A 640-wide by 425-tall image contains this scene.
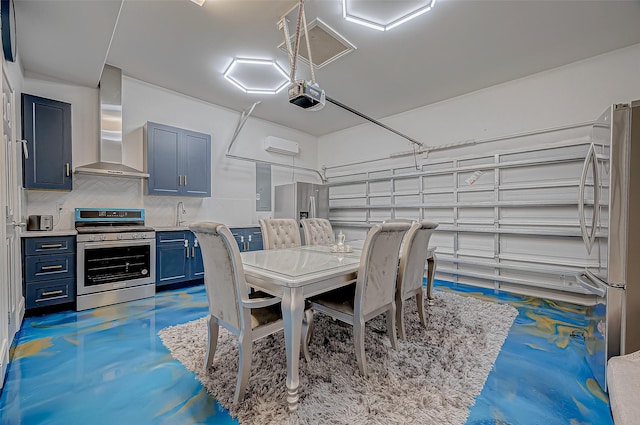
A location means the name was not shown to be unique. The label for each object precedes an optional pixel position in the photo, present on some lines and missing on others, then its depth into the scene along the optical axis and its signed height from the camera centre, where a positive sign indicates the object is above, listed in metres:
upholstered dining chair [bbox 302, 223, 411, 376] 1.83 -0.63
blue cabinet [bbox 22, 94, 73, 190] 3.01 +0.76
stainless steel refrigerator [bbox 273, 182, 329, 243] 5.46 +0.15
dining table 1.54 -0.44
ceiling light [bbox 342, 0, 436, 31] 2.49 +1.85
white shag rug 1.51 -1.14
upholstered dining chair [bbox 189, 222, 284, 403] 1.57 -0.55
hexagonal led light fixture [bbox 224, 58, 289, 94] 3.49 +1.86
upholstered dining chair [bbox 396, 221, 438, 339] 2.35 -0.52
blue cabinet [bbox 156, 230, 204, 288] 3.73 -0.72
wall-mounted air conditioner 5.53 +1.31
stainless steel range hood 3.53 +1.10
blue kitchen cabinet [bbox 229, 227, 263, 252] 4.57 -0.51
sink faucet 4.34 -0.08
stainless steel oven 3.12 -0.60
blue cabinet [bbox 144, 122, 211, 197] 3.86 +0.72
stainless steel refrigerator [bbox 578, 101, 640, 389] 1.65 -0.16
